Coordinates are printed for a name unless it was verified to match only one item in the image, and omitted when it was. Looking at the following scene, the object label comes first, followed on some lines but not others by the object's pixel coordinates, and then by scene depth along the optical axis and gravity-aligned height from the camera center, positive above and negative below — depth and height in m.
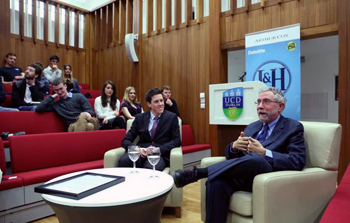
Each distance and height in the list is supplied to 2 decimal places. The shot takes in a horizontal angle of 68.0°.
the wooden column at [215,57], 4.07 +0.83
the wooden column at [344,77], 2.98 +0.37
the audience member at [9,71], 4.22 +0.67
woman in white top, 3.63 +0.03
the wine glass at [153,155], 1.61 -0.29
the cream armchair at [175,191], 2.16 -0.67
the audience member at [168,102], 4.30 +0.13
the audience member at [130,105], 3.93 +0.08
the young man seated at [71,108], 3.06 +0.04
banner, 3.29 +0.65
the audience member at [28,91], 3.38 +0.27
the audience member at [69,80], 4.46 +0.54
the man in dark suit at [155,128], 2.46 -0.17
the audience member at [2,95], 3.31 +0.22
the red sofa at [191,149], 3.72 -0.59
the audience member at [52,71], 4.95 +0.78
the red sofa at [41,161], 2.02 -0.49
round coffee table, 1.18 -0.44
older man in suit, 1.59 -0.32
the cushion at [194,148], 3.69 -0.57
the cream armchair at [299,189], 1.42 -0.47
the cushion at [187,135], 4.21 -0.42
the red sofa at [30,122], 2.78 -0.12
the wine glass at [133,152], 1.70 -0.27
